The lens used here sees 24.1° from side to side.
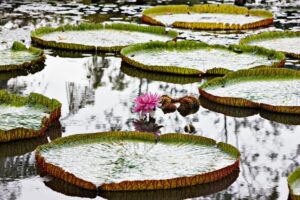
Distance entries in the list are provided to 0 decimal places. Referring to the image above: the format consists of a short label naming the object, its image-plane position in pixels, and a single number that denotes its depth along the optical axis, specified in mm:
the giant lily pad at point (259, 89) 4652
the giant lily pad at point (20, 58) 5701
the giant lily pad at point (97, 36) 6547
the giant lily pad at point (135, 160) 3338
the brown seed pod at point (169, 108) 4703
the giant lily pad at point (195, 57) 5641
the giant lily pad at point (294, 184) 3118
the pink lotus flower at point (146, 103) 4281
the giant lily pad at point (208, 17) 7691
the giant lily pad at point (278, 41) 6434
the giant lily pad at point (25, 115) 3999
